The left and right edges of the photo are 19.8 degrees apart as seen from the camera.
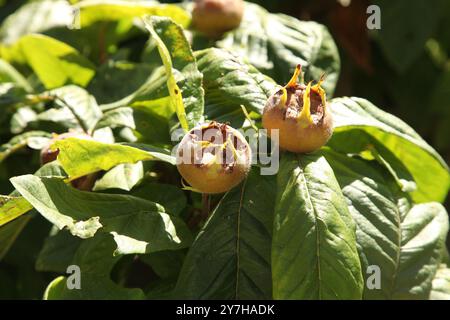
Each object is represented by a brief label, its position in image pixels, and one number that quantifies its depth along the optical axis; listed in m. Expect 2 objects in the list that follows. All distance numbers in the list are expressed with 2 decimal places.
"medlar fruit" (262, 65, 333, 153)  0.61
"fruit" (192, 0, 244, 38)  0.77
